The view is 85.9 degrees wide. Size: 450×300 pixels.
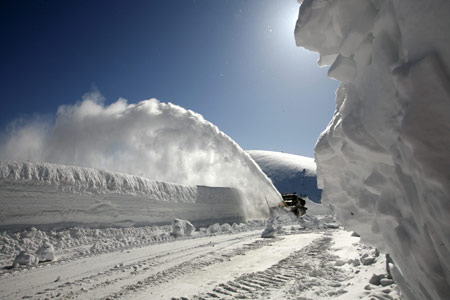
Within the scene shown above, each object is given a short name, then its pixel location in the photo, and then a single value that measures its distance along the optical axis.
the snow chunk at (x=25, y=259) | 6.39
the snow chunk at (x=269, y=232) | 10.07
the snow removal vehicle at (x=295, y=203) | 21.83
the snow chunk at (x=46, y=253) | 6.84
